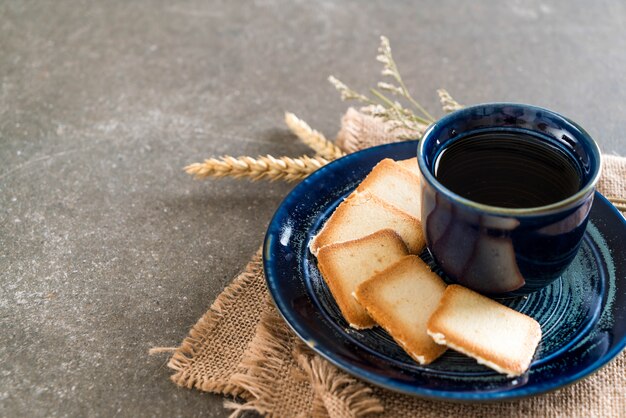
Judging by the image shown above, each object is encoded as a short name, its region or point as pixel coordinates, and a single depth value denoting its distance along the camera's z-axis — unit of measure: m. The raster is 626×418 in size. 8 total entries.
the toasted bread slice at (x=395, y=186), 1.08
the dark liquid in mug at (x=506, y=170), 0.95
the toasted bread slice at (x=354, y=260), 0.95
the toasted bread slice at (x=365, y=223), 1.03
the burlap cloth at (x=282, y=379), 0.90
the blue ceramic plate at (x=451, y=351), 0.83
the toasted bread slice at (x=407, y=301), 0.87
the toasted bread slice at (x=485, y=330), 0.84
